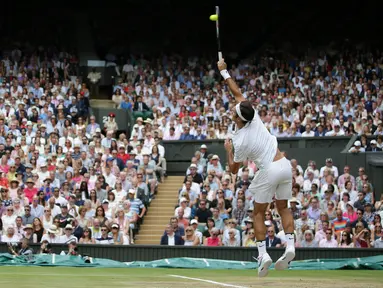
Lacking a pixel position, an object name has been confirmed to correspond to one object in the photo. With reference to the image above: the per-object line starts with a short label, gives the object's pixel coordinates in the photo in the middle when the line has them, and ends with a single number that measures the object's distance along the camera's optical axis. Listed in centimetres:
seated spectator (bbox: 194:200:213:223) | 2034
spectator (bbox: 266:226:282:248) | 1843
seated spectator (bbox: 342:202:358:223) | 1967
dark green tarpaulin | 1638
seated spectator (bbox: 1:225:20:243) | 1919
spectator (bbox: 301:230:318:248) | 1864
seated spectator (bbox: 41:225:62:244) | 1918
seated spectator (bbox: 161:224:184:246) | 1912
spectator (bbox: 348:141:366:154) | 2296
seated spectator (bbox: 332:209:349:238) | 1930
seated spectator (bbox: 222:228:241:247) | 1888
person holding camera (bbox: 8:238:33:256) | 1792
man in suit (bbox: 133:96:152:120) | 2911
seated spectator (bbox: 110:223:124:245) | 1934
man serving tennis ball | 1065
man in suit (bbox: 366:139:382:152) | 2328
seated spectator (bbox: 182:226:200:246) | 1905
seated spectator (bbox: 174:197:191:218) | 2061
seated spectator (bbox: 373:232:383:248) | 1838
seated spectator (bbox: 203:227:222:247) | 1892
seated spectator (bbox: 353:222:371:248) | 1845
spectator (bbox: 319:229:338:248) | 1856
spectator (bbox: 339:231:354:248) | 1838
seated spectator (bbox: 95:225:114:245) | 1919
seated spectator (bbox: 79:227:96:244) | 1905
